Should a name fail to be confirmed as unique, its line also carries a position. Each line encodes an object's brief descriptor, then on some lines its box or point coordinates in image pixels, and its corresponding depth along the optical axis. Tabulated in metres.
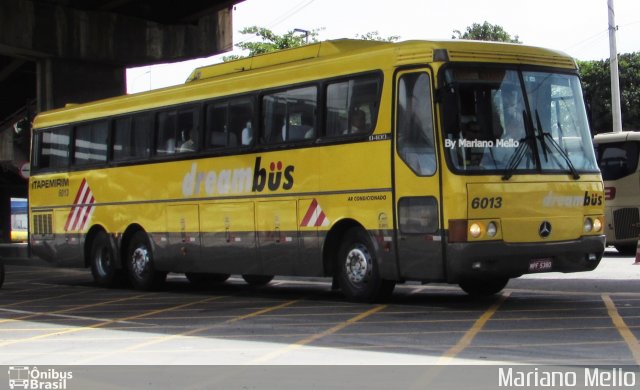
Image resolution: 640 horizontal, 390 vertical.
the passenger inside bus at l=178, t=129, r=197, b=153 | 15.92
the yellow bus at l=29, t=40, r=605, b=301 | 11.66
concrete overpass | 26.11
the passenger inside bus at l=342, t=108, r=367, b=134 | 12.73
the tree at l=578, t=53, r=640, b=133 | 48.81
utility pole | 32.62
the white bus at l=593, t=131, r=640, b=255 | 22.92
